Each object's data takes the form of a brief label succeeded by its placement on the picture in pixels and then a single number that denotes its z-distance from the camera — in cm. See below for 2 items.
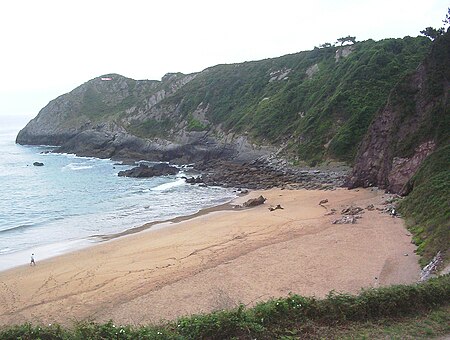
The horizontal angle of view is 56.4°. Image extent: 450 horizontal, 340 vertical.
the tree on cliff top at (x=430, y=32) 5193
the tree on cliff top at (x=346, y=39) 7379
